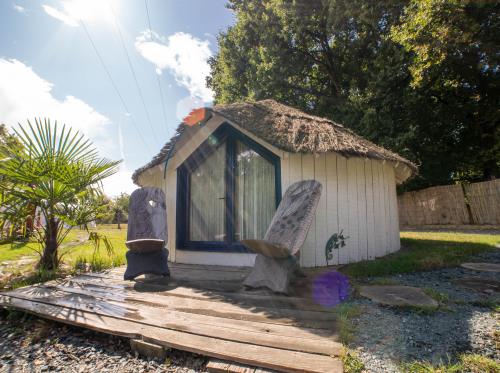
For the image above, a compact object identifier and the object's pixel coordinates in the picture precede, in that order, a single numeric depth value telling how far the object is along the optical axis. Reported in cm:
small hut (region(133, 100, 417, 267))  488
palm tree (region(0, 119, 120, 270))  400
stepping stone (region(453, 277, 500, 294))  314
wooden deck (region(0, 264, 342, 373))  179
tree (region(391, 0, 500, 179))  798
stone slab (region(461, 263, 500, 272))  401
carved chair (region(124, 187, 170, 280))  401
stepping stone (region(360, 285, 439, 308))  268
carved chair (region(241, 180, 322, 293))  325
